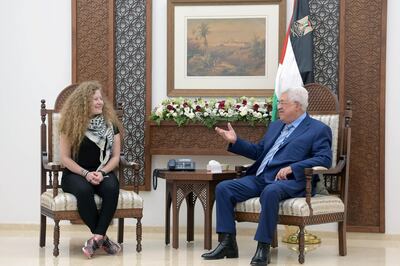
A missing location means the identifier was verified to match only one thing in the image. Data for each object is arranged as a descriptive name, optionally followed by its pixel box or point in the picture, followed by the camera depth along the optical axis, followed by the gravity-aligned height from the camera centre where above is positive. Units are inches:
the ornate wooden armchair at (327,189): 202.5 -28.2
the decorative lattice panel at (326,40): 251.9 +18.9
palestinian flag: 243.4 +15.2
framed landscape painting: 255.8 +17.1
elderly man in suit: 200.2 -20.0
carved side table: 224.5 -28.1
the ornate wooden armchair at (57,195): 208.7 -28.5
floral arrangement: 247.9 -5.1
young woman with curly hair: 209.3 -16.8
